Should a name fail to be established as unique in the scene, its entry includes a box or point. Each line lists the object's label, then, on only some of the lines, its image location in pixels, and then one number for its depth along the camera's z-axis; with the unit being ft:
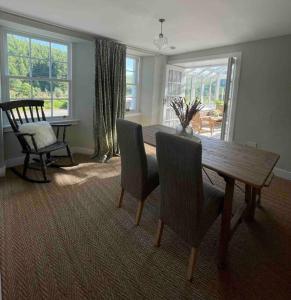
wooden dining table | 5.07
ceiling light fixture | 8.63
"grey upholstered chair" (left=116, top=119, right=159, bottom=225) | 6.40
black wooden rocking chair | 9.52
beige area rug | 4.82
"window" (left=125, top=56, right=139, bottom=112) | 16.09
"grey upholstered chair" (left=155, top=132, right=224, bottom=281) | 4.51
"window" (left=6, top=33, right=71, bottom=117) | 10.98
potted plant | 7.86
